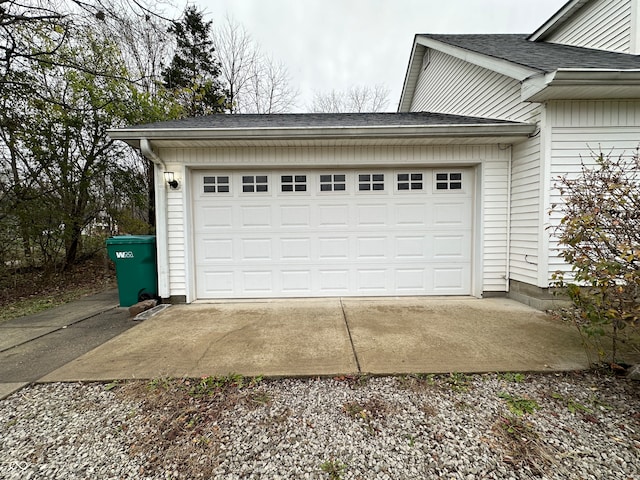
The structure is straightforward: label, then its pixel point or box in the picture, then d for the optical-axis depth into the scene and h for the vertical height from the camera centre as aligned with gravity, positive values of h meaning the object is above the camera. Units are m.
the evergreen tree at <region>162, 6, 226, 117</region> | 9.84 +6.20
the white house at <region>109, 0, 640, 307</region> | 4.09 +0.42
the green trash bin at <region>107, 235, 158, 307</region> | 4.16 -0.57
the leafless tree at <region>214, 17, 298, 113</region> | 11.51 +6.84
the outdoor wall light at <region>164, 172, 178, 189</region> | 4.18 +0.79
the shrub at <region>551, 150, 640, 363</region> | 1.95 -0.23
